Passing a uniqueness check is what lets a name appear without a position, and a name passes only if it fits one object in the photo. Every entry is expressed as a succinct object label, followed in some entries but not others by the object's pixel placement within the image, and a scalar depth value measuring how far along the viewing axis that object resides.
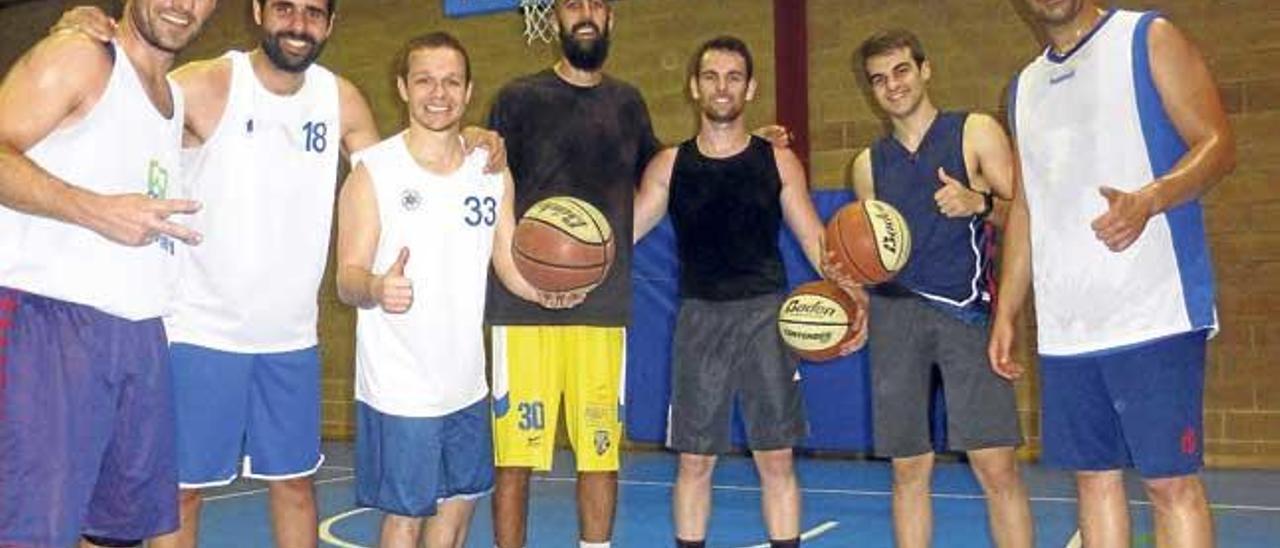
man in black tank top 4.83
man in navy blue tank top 4.46
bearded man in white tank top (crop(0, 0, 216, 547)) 3.01
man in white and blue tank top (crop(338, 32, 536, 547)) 3.91
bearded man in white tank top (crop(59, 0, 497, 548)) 4.01
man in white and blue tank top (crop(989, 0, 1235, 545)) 3.47
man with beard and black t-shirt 4.72
